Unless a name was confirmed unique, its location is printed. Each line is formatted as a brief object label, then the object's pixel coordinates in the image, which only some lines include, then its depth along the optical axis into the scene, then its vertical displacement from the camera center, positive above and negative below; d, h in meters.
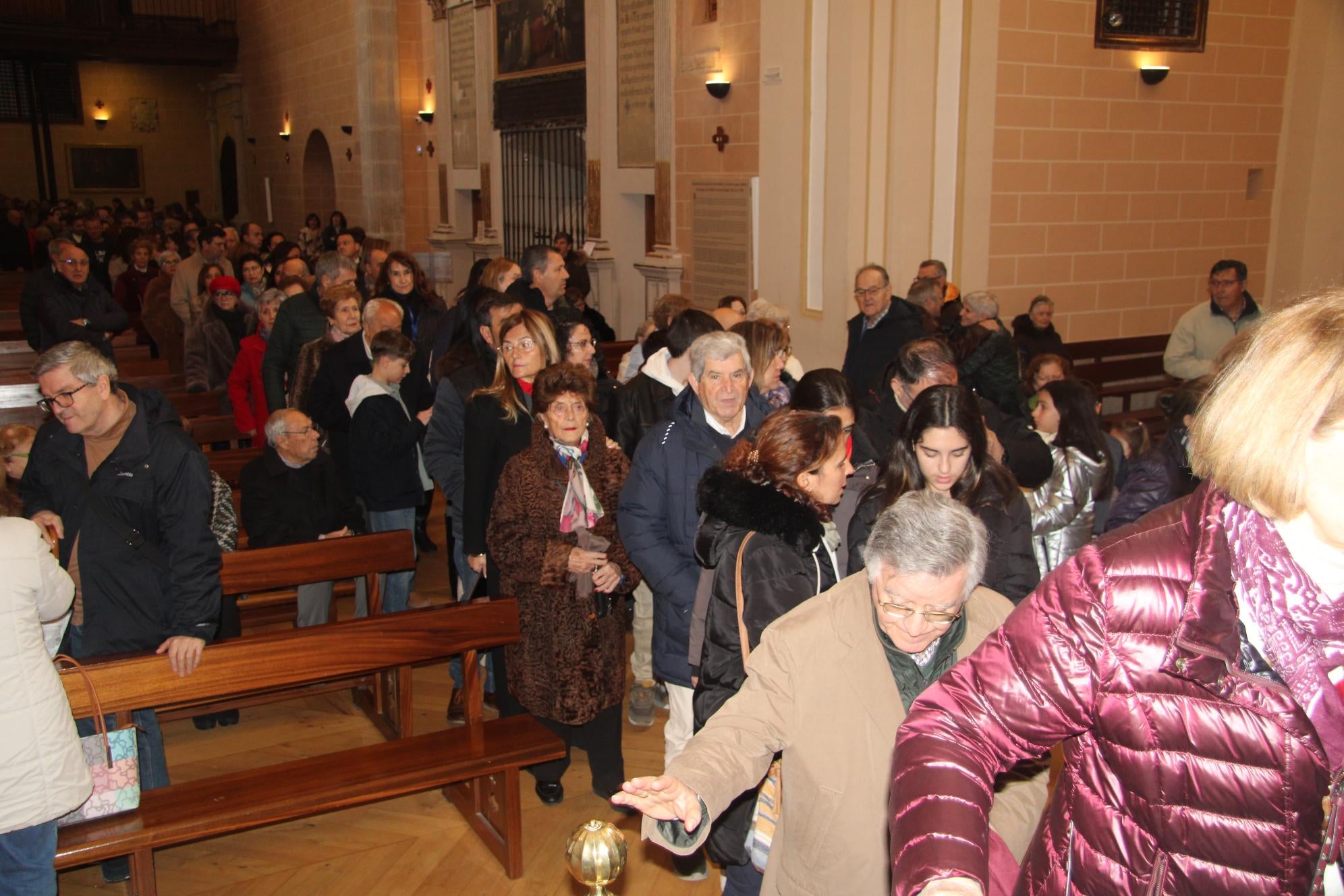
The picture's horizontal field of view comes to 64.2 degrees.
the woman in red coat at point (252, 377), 6.66 -0.82
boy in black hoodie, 5.02 -0.92
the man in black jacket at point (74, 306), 7.24 -0.41
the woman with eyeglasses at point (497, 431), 4.01 -0.69
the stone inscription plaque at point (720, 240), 9.41 +0.03
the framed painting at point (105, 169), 24.83 +1.74
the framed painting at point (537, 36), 12.01 +2.42
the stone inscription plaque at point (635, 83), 10.49 +1.59
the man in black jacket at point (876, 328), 6.39 -0.50
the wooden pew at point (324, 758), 3.12 -1.65
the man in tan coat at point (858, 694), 2.11 -0.88
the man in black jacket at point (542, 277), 5.86 -0.18
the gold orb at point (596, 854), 1.34 -0.75
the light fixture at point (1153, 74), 8.55 +1.32
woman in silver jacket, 4.12 -0.91
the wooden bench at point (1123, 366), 8.55 -0.99
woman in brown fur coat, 3.64 -1.06
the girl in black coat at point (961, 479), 3.00 -0.67
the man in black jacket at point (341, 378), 5.48 -0.68
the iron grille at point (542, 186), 12.83 +0.71
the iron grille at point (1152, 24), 8.27 +1.70
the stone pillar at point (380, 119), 16.94 +2.01
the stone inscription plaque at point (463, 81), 14.86 +2.27
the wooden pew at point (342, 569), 4.26 -1.31
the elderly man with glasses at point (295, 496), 4.79 -1.12
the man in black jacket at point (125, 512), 3.25 -0.81
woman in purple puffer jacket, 1.19 -0.49
